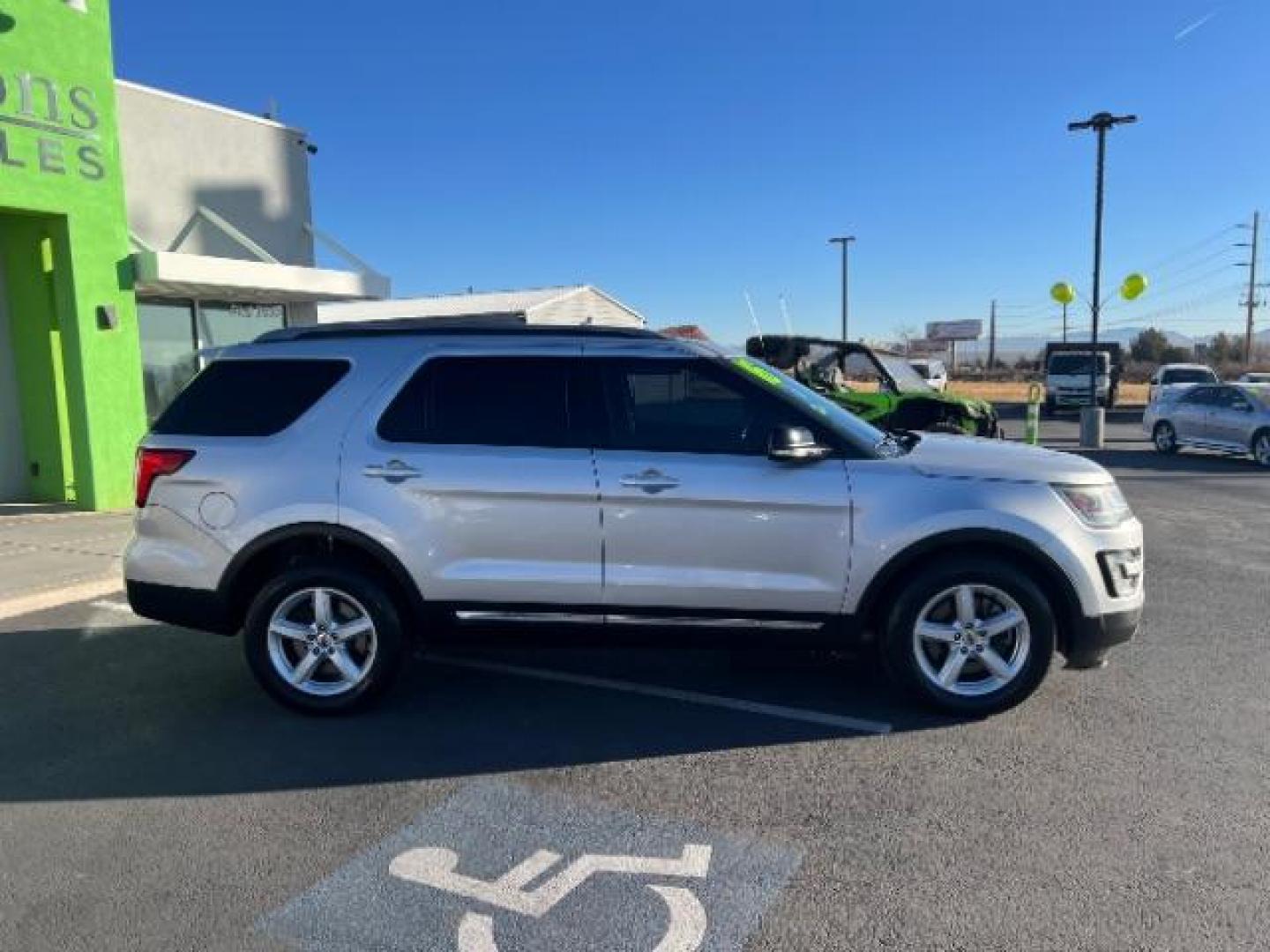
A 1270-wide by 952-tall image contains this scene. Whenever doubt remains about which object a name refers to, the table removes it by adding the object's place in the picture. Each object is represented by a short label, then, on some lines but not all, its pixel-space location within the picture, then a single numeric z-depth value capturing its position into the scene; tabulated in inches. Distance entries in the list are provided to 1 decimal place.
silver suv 174.4
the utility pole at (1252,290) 2488.6
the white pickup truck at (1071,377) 1217.9
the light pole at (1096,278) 704.4
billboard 4035.4
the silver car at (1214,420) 661.9
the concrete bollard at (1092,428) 796.6
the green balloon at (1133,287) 825.5
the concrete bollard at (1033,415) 689.0
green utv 512.7
